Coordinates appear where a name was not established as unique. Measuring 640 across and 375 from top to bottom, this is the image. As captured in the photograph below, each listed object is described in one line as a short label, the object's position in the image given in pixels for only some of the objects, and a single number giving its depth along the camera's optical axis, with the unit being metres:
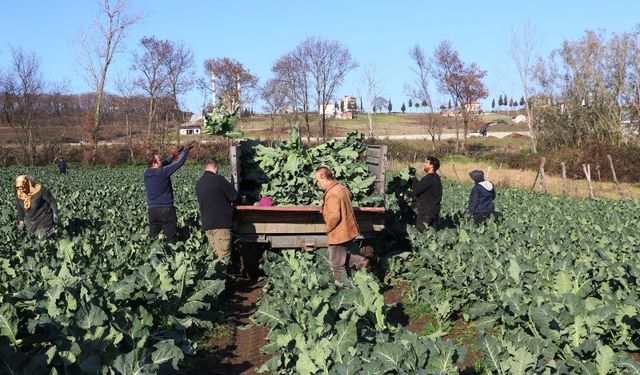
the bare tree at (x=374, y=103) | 74.73
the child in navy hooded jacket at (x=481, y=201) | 11.45
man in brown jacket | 8.07
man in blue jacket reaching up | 9.46
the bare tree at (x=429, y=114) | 62.09
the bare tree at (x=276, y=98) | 66.31
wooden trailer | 8.93
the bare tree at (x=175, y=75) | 63.53
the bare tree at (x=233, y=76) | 65.25
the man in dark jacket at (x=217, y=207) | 8.83
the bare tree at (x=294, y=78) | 67.88
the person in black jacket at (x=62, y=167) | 36.06
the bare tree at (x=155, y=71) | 62.97
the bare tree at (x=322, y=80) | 68.94
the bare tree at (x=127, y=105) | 65.25
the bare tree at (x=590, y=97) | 46.06
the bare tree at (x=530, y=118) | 52.27
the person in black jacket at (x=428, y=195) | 10.04
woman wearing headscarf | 9.60
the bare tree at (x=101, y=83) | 52.25
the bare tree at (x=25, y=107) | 53.34
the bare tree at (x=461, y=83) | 65.12
